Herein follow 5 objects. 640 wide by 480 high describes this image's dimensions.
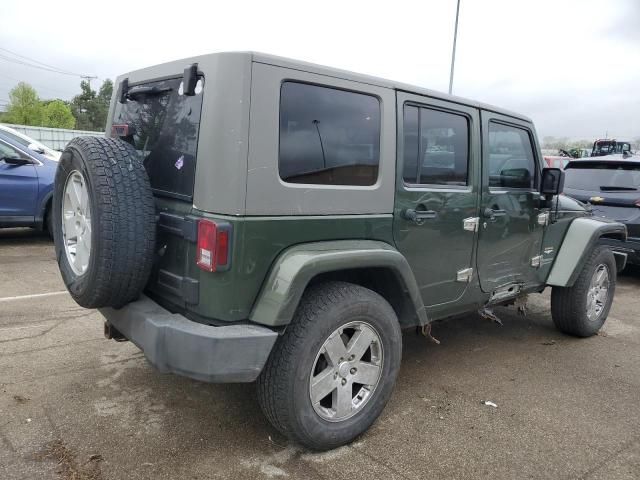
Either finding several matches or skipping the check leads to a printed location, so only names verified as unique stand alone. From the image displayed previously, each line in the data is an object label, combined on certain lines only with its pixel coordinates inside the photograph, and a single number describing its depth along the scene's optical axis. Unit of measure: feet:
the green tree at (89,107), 234.17
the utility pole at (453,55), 48.01
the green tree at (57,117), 204.44
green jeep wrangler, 7.72
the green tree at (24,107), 204.54
